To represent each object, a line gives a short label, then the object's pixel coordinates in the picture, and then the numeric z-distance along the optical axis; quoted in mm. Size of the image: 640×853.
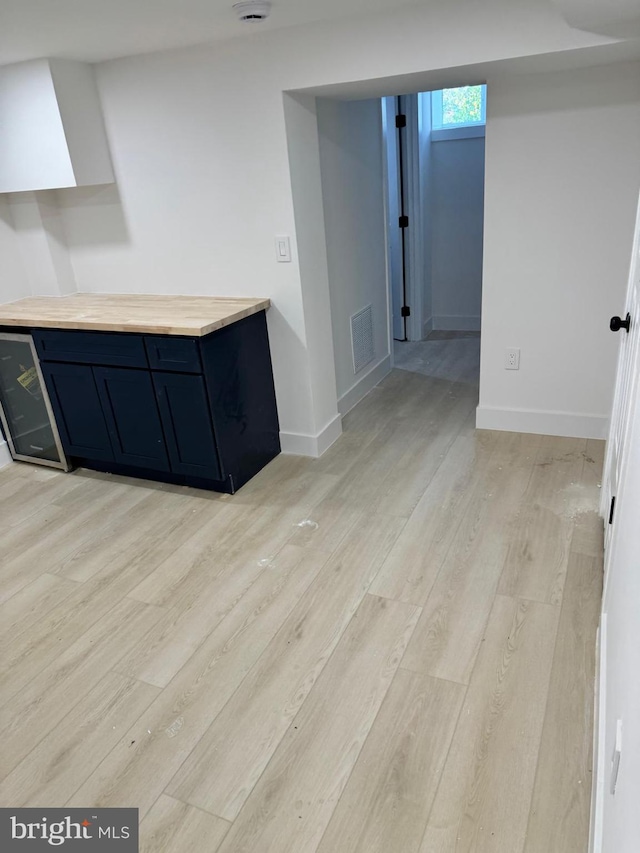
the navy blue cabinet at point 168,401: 2789
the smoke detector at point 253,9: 2172
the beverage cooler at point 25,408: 3236
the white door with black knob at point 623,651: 959
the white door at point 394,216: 4539
